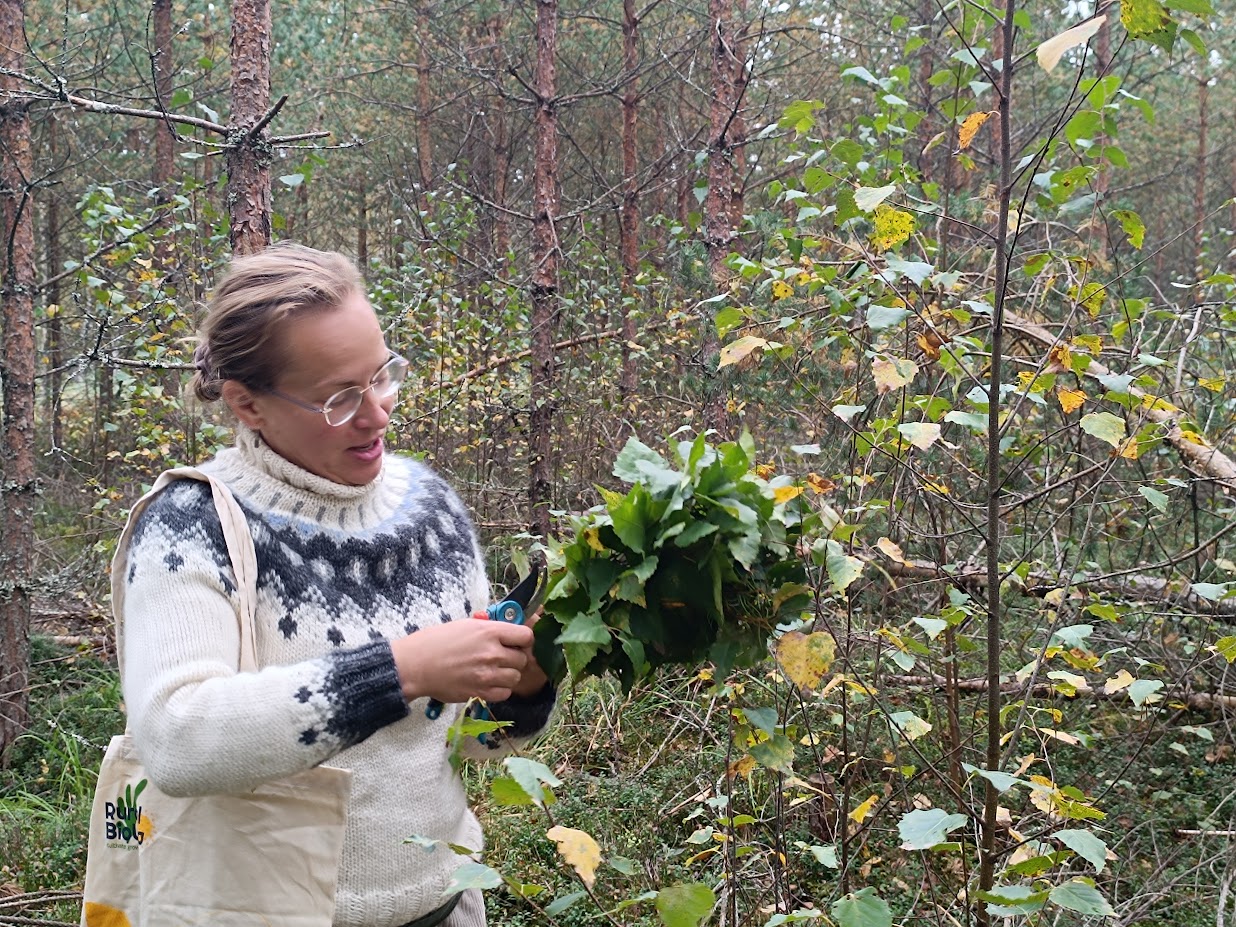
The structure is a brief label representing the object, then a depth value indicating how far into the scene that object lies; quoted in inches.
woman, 50.6
